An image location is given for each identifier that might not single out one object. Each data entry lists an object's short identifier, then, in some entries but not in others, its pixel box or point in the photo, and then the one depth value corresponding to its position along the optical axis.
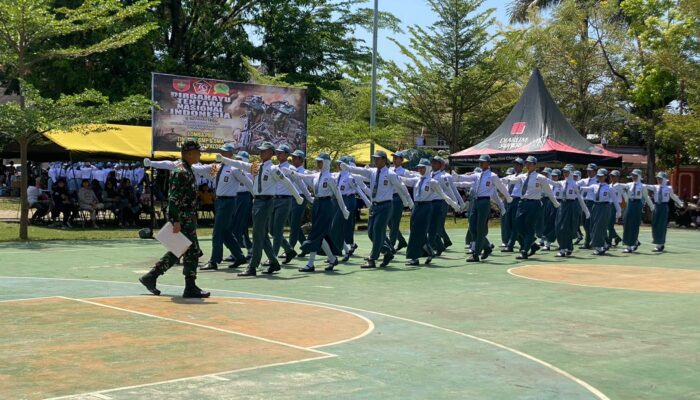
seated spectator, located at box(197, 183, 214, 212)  29.22
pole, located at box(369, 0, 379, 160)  35.66
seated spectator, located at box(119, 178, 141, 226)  28.19
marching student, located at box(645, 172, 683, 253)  23.53
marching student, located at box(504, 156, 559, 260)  20.34
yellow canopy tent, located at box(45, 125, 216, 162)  27.41
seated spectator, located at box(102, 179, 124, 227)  27.61
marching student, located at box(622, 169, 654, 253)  23.31
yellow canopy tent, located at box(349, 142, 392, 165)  35.41
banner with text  26.02
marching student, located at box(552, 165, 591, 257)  21.61
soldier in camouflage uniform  11.79
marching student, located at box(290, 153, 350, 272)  16.36
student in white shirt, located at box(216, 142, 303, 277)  15.02
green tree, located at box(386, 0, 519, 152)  42.16
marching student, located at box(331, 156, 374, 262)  18.05
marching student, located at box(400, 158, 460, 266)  17.88
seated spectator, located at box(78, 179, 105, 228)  26.77
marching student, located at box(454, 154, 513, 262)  19.16
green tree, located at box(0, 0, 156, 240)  22.03
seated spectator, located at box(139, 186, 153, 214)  29.45
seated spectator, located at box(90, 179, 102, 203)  27.74
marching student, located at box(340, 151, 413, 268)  17.19
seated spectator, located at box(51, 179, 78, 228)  26.88
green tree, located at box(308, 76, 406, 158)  32.00
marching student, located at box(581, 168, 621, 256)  22.45
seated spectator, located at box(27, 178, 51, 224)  27.56
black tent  32.19
